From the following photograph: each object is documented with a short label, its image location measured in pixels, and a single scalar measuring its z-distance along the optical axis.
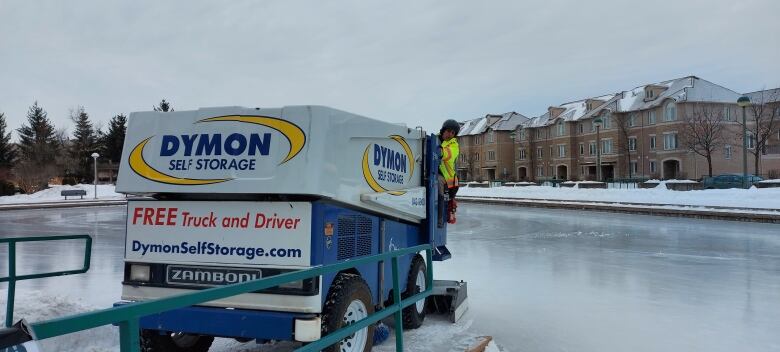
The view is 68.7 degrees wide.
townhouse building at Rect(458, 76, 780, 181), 54.69
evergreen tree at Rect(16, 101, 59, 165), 54.34
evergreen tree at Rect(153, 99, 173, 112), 79.81
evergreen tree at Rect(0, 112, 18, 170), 58.20
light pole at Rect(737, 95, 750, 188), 26.55
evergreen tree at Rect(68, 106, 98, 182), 69.68
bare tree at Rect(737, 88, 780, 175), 45.94
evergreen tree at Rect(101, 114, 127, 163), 74.00
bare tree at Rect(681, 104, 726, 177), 48.59
